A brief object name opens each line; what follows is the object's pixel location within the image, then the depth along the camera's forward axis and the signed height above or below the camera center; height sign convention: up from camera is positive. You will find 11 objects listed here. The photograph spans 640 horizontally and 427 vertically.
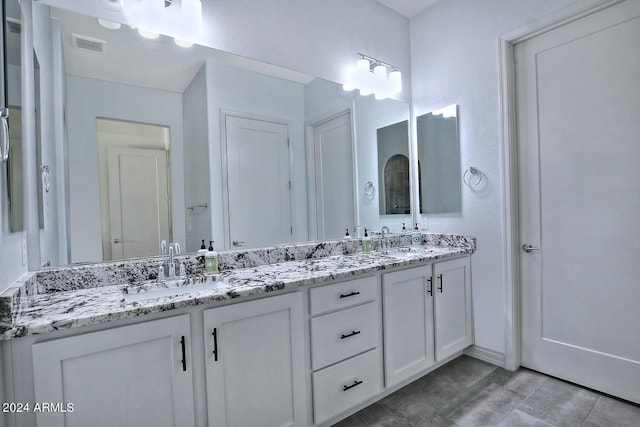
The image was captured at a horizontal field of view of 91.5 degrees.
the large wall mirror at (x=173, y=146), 1.44 +0.39
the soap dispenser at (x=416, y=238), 2.64 -0.26
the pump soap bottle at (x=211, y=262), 1.62 -0.25
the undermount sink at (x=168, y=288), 1.34 -0.33
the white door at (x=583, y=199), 1.73 +0.01
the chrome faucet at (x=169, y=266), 1.54 -0.25
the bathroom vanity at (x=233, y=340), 0.96 -0.51
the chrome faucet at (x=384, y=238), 2.50 -0.24
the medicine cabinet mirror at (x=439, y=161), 2.45 +0.37
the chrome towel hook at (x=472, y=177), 2.31 +0.21
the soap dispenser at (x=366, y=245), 2.32 -0.27
